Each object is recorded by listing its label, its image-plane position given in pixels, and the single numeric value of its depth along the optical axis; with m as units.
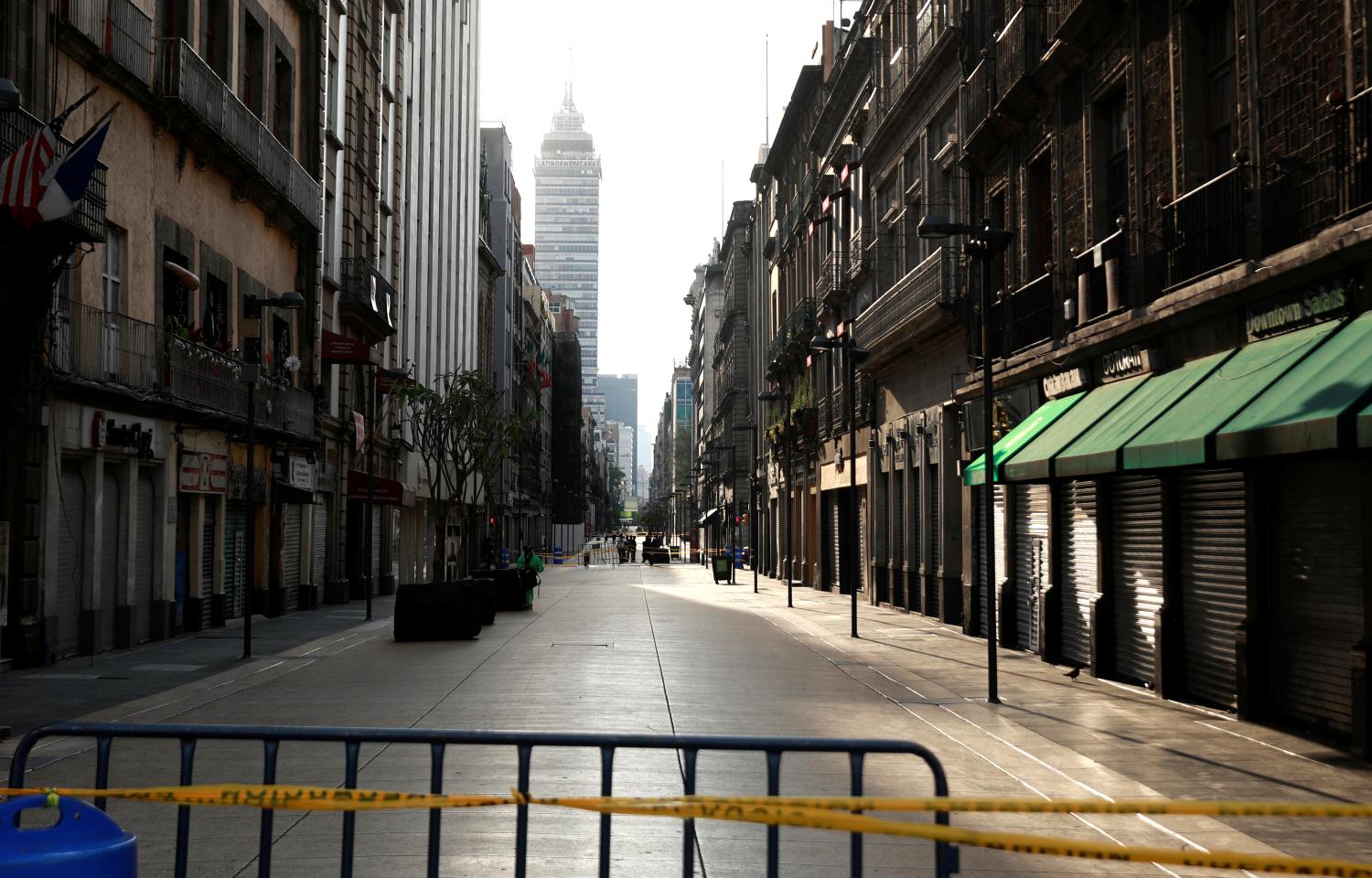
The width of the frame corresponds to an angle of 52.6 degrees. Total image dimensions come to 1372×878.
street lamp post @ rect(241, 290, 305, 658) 20.69
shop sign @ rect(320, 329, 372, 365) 37.00
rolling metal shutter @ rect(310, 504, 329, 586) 35.78
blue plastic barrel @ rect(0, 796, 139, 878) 4.42
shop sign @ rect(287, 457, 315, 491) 32.28
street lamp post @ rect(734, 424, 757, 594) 50.74
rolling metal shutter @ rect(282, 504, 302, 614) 33.03
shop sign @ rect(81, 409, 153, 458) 20.84
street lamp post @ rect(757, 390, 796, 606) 44.59
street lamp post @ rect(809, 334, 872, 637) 26.08
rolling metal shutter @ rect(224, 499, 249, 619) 28.86
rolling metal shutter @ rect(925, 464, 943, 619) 29.73
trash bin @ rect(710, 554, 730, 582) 55.31
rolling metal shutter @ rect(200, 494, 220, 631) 27.00
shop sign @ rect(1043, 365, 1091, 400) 19.08
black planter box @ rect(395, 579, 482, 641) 24.11
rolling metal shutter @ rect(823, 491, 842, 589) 45.38
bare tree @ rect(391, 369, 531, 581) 42.75
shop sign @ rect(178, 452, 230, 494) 25.33
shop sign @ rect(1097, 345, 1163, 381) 16.48
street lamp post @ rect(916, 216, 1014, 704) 15.12
